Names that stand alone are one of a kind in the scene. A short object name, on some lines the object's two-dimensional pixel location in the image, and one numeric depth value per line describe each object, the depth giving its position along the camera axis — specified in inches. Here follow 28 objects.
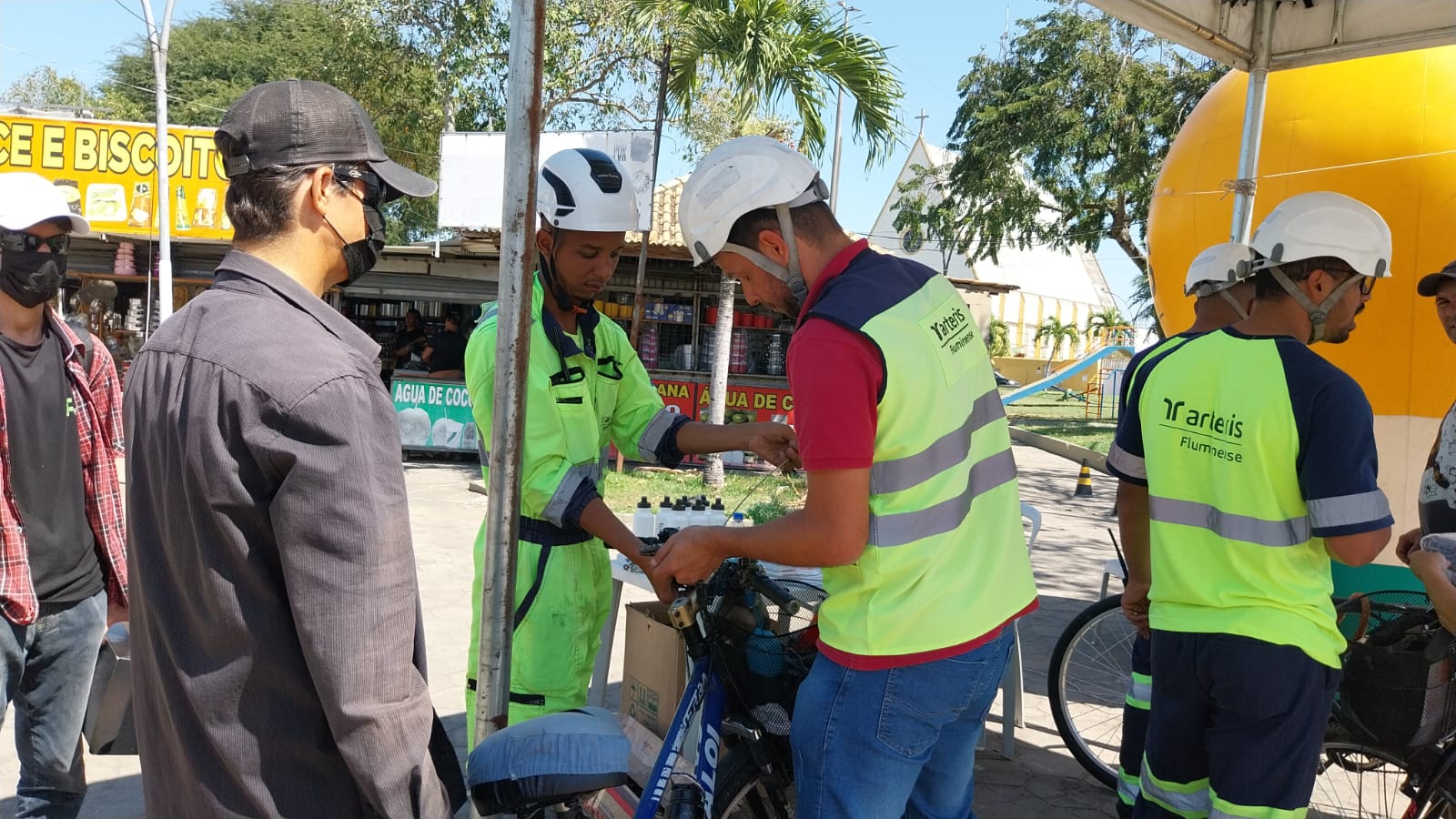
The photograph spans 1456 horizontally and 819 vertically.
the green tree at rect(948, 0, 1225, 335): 805.9
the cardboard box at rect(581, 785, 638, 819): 99.2
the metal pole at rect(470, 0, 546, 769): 84.0
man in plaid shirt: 109.5
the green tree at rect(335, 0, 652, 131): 656.4
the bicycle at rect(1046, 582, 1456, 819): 115.8
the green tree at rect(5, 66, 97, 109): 1475.8
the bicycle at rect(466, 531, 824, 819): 90.2
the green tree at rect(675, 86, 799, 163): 666.2
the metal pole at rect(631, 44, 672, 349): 398.9
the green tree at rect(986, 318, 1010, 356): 1708.9
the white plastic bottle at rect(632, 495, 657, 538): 163.6
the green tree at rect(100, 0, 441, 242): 756.0
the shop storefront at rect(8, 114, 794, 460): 552.4
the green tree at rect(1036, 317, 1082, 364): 1793.8
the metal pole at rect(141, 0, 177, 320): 581.9
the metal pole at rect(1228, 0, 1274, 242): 176.9
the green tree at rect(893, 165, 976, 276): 979.9
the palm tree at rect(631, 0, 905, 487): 390.6
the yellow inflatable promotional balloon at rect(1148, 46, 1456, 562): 173.9
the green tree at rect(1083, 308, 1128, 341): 1796.3
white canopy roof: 159.8
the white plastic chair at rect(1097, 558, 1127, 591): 183.3
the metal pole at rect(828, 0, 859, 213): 733.3
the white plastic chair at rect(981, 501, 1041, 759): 178.1
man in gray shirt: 53.9
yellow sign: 657.6
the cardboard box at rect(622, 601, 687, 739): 119.4
